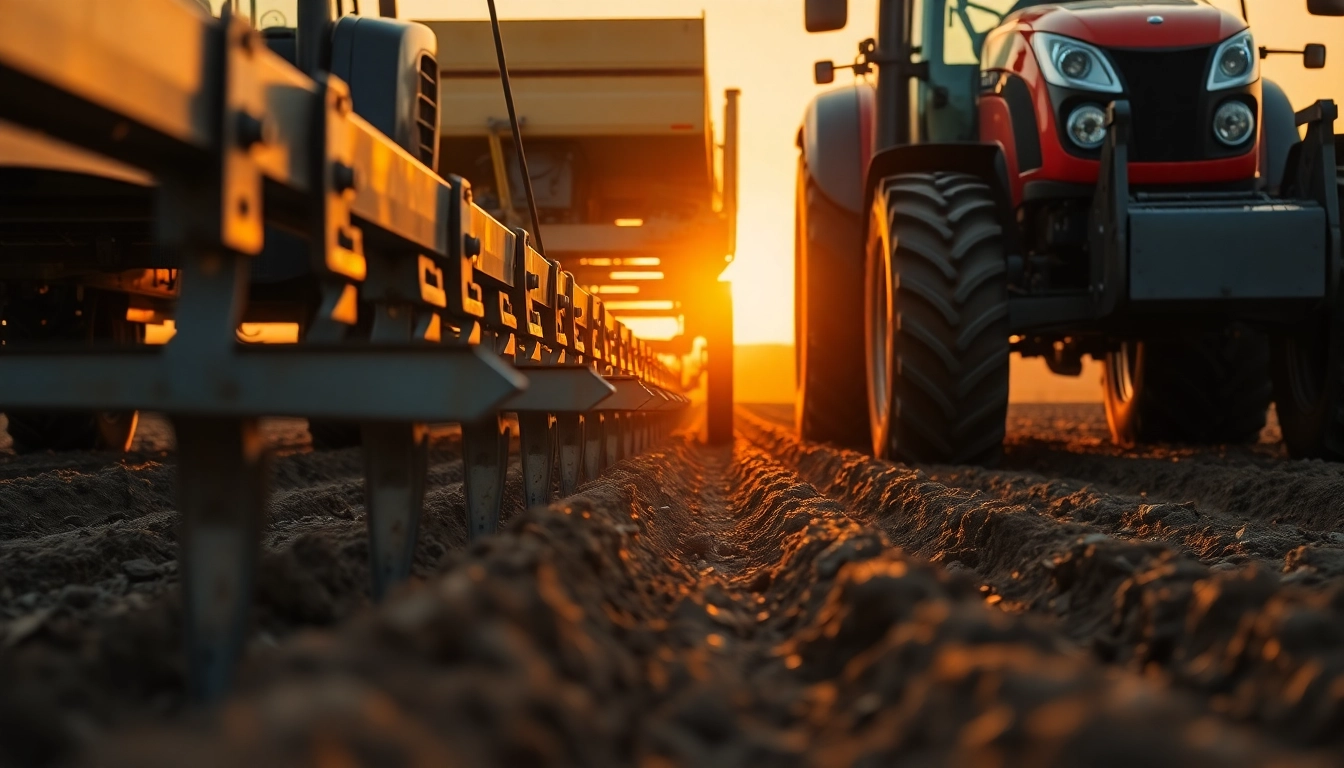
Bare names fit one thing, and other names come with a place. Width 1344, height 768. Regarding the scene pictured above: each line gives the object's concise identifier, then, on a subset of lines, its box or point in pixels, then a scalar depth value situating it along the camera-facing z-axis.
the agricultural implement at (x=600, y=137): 9.62
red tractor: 5.27
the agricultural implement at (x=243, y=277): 1.85
